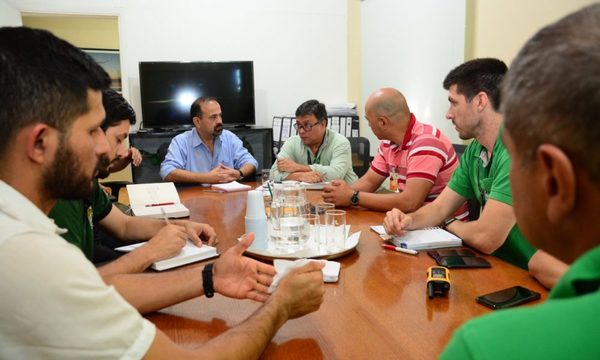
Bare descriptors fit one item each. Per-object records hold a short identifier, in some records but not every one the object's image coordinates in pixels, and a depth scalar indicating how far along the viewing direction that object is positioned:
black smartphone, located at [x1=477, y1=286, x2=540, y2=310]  1.09
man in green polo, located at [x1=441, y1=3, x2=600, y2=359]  0.41
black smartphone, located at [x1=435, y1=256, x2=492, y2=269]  1.36
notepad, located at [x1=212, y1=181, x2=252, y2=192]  2.85
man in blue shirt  3.60
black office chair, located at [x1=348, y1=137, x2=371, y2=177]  3.82
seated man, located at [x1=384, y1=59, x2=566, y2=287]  1.57
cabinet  4.37
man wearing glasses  3.23
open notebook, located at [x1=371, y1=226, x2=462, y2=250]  1.54
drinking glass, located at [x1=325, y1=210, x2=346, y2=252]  1.54
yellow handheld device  1.16
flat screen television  4.82
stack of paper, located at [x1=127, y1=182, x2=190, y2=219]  2.15
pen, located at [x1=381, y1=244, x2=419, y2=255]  1.50
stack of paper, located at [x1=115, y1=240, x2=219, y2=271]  1.38
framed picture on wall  6.61
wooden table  0.93
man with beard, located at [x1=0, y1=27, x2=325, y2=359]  0.67
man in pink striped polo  2.29
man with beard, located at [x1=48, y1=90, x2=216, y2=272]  1.36
